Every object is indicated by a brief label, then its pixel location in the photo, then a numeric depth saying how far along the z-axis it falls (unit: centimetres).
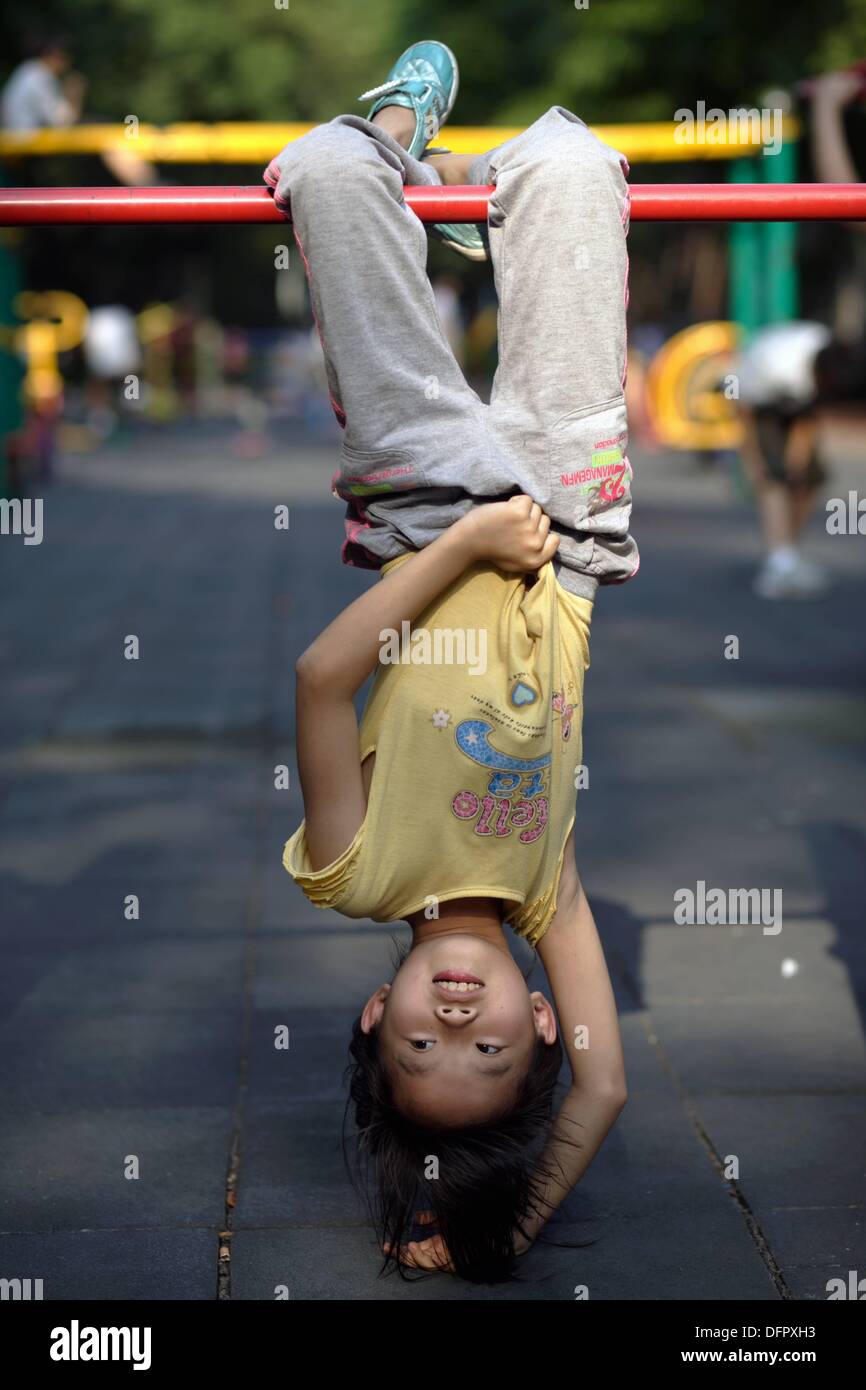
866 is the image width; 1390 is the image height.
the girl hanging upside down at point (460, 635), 242
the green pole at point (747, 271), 1428
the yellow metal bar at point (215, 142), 1201
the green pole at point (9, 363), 1321
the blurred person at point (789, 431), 951
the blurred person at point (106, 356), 2158
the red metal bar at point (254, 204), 271
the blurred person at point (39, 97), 1220
